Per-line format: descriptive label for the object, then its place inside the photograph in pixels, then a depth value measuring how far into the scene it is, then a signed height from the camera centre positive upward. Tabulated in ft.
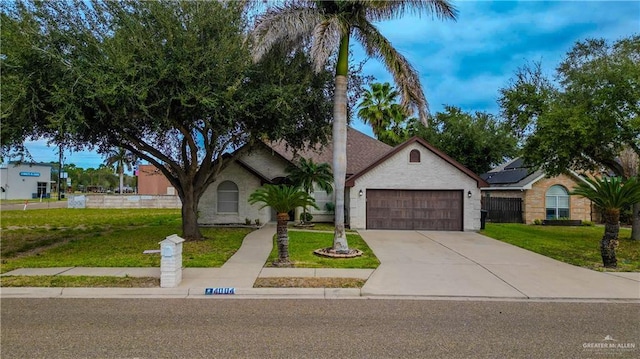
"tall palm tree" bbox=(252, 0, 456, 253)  36.17 +15.27
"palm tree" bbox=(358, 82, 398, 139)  108.58 +25.91
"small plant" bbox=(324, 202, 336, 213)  75.63 -1.54
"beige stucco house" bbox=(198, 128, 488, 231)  65.62 +1.13
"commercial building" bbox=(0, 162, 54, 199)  186.50 +6.90
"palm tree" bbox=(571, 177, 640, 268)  34.24 +0.06
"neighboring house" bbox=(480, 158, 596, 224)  84.02 +0.22
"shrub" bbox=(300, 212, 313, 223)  72.49 -3.45
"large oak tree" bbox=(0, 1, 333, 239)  34.17 +11.45
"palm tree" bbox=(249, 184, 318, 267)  33.68 -0.43
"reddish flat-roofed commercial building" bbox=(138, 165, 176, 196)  178.40 +5.47
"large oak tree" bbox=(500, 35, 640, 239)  48.06 +11.73
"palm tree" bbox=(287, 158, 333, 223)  66.28 +3.88
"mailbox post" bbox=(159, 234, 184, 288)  26.23 -4.73
